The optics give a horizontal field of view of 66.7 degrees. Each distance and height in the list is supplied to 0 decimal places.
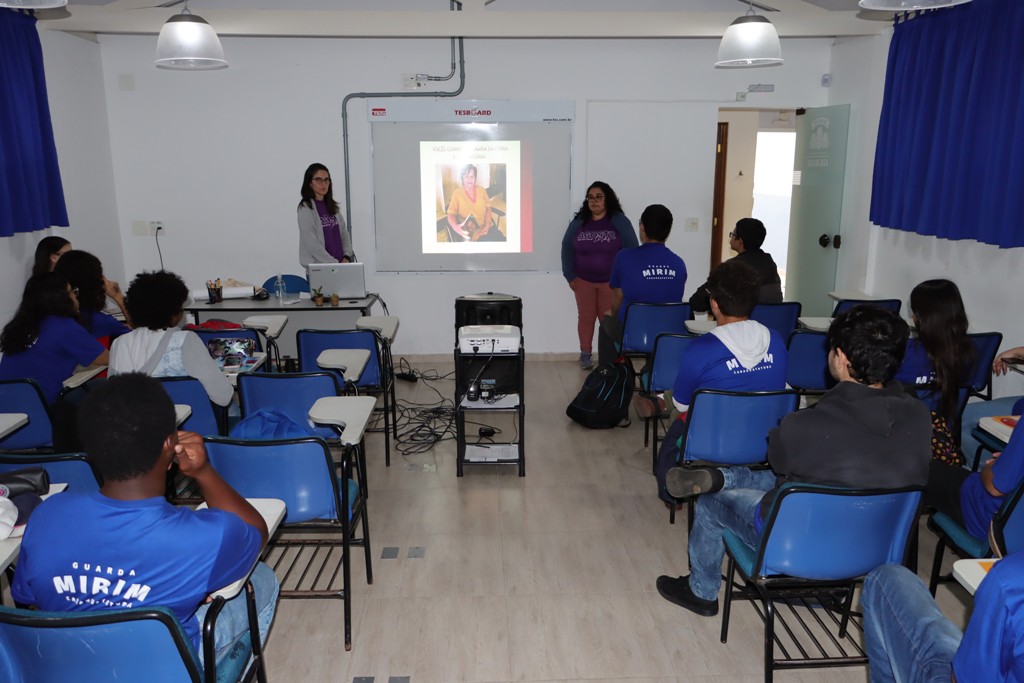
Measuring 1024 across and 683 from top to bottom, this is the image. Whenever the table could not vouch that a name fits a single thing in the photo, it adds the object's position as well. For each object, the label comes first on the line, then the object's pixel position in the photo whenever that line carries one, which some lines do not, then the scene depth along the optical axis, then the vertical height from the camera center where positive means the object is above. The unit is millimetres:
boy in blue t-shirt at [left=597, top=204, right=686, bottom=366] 5094 -587
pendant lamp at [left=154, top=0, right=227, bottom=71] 4250 +749
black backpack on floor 5016 -1391
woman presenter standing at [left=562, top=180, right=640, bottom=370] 6332 -551
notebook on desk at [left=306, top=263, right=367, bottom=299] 5430 -683
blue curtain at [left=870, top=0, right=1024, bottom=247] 4234 +302
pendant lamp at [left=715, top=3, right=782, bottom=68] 4238 +728
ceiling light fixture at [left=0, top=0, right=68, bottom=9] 3055 +686
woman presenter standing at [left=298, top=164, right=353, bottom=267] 6105 -338
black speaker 4781 -792
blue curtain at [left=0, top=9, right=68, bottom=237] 4938 +265
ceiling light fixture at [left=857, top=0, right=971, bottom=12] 3064 +677
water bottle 5530 -787
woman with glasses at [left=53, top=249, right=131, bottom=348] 3908 -551
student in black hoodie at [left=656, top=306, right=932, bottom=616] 2168 -681
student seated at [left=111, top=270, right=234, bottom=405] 3268 -683
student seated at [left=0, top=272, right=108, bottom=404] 3504 -699
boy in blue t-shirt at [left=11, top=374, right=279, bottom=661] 1582 -713
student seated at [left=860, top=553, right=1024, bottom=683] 1266 -904
